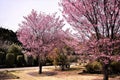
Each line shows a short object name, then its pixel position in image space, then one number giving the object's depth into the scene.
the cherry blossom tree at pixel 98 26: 5.53
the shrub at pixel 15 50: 19.72
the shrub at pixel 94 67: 11.72
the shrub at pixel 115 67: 11.12
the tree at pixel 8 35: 28.32
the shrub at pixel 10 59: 17.94
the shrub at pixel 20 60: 18.90
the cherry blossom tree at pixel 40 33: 13.34
